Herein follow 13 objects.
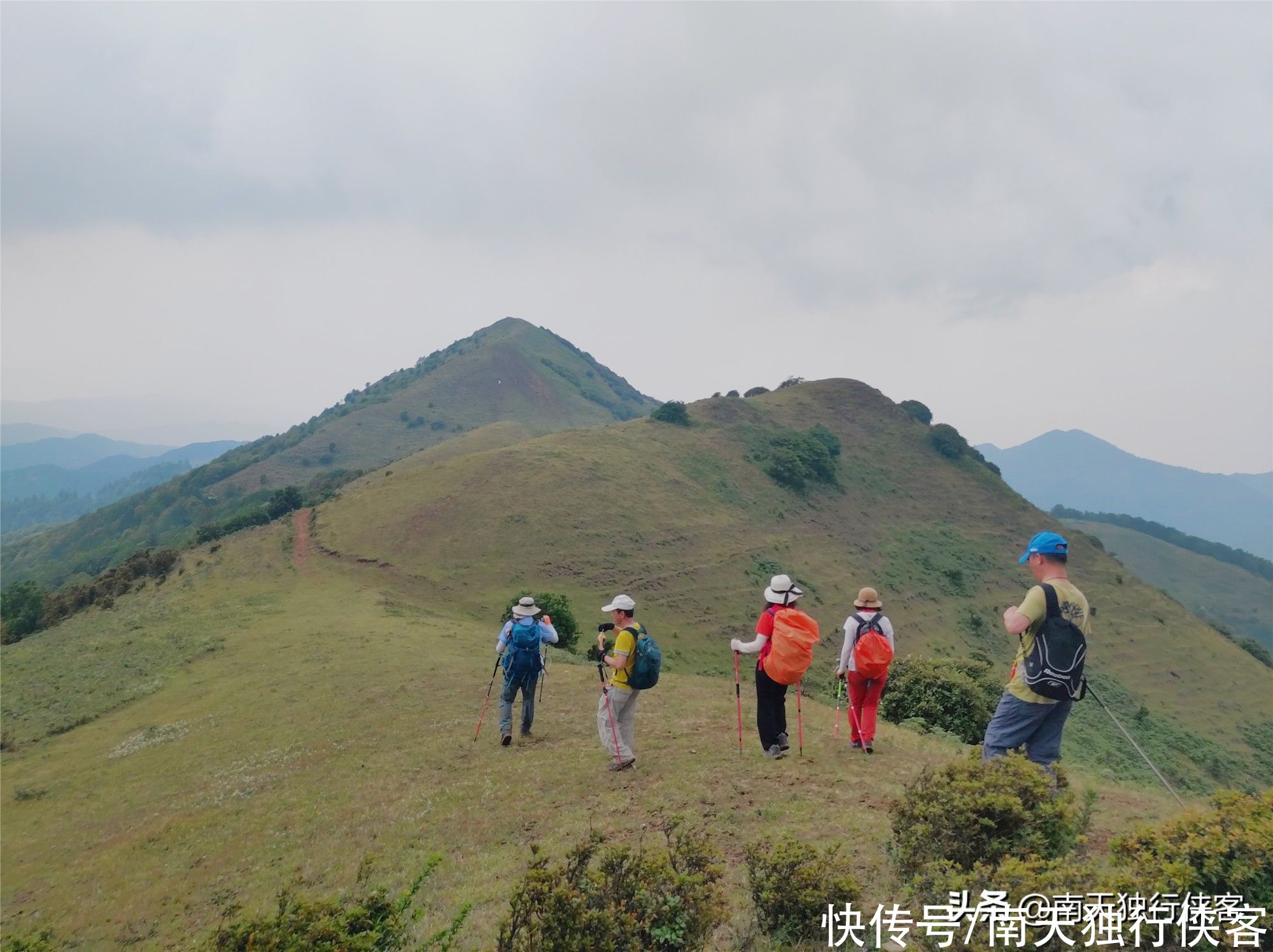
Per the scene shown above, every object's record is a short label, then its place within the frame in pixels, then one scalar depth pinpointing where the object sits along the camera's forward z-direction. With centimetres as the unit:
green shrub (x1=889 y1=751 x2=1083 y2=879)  486
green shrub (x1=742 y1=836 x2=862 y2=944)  461
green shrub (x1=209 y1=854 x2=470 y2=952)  376
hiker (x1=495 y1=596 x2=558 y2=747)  1116
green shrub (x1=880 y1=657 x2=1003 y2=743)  1259
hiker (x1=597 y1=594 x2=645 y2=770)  894
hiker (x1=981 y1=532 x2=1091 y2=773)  603
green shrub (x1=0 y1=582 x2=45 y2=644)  3266
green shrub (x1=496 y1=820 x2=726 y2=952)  402
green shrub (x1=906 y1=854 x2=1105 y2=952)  387
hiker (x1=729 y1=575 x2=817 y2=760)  816
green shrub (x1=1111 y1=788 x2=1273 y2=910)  388
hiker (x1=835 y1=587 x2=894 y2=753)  870
